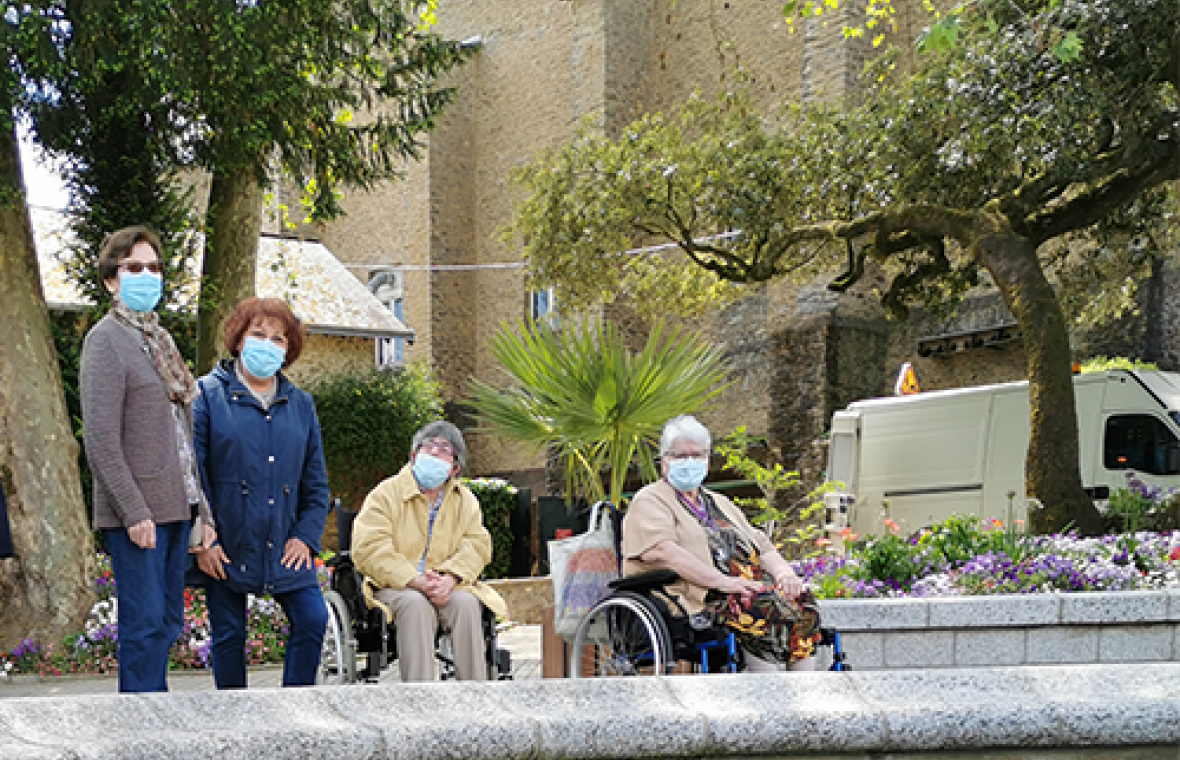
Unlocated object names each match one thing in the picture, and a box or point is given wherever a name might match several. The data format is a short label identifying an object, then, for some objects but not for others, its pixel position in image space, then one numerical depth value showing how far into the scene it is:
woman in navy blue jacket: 4.93
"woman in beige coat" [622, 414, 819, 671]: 5.45
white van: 14.02
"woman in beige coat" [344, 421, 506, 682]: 5.30
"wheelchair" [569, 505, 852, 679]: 5.27
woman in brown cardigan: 4.58
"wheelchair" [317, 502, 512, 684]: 5.34
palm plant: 11.41
